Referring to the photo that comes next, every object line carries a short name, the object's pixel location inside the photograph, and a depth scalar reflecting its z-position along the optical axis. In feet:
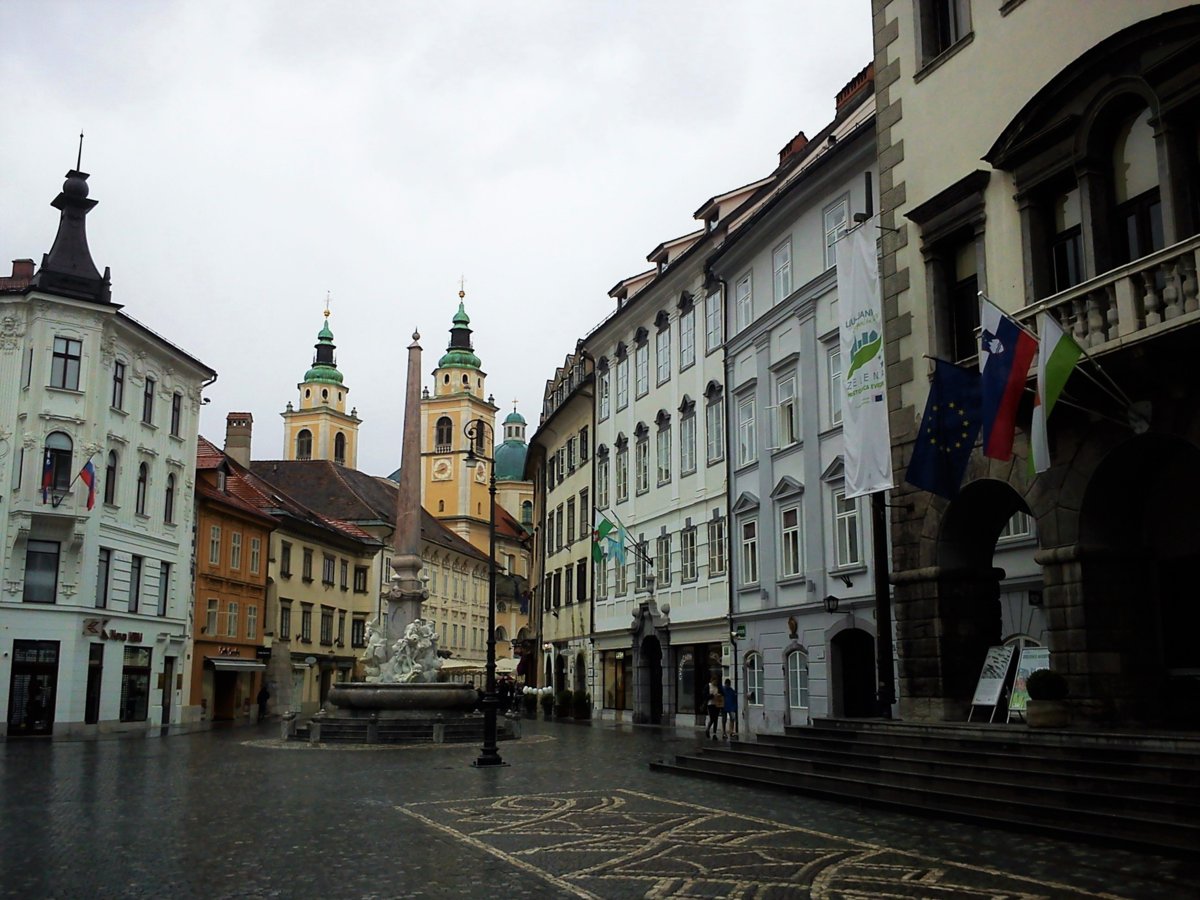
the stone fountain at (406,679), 103.71
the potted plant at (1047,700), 51.49
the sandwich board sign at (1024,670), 57.26
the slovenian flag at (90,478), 126.82
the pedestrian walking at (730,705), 100.73
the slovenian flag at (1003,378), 51.03
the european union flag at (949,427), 57.57
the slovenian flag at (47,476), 127.44
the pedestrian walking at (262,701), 184.24
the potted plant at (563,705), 156.97
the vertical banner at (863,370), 64.54
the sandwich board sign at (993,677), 58.49
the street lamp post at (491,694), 74.95
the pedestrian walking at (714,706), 97.91
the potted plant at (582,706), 152.97
